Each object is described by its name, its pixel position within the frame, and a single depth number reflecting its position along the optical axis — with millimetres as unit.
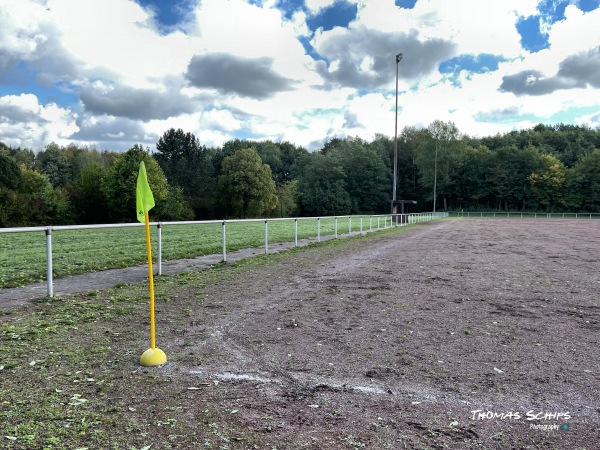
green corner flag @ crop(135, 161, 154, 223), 4066
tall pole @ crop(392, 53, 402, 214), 36406
